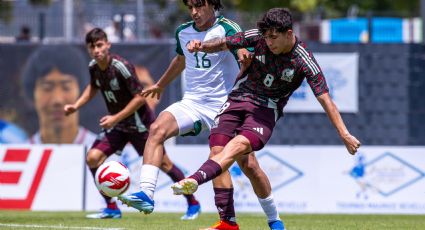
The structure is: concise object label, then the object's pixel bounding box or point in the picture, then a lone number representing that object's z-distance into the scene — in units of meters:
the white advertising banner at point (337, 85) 36.34
